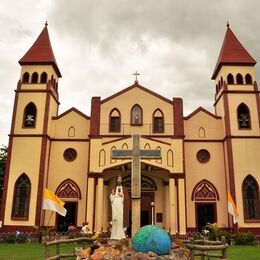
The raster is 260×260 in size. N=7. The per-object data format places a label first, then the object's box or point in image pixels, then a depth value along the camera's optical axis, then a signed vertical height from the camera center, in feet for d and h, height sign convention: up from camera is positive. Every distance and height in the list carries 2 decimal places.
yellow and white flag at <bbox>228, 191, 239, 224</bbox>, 77.10 +3.50
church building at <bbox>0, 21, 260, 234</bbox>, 81.10 +17.57
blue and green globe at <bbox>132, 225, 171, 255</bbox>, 29.96 -1.36
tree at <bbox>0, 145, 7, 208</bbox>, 117.86 +20.37
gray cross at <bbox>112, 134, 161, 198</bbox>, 44.30 +9.06
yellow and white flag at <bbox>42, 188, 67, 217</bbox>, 73.87 +4.37
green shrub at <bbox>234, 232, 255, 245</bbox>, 72.36 -2.59
